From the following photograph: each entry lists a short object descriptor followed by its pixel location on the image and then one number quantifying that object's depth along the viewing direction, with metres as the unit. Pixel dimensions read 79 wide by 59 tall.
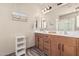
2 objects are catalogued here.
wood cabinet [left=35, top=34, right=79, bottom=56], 1.79
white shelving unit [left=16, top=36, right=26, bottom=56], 1.69
